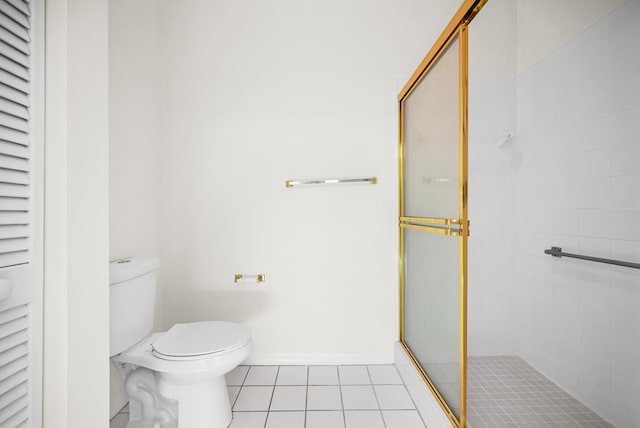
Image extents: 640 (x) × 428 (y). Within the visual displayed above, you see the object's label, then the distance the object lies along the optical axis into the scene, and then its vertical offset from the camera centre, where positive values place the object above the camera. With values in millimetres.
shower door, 1082 +0
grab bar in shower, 1186 -198
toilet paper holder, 1855 -389
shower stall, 1237 +6
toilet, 1229 -600
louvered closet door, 800 +14
